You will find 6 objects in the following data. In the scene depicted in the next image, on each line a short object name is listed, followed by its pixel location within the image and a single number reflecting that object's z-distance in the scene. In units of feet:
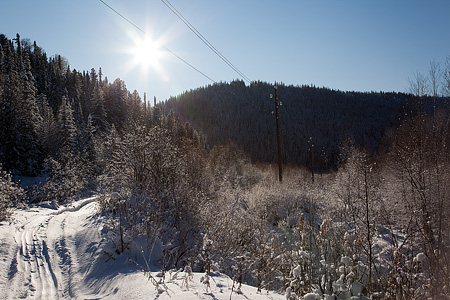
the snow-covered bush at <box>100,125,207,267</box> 18.67
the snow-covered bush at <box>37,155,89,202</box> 53.72
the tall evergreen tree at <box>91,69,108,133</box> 159.02
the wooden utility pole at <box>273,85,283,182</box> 54.89
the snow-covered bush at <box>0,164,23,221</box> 22.90
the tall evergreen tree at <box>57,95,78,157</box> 106.63
